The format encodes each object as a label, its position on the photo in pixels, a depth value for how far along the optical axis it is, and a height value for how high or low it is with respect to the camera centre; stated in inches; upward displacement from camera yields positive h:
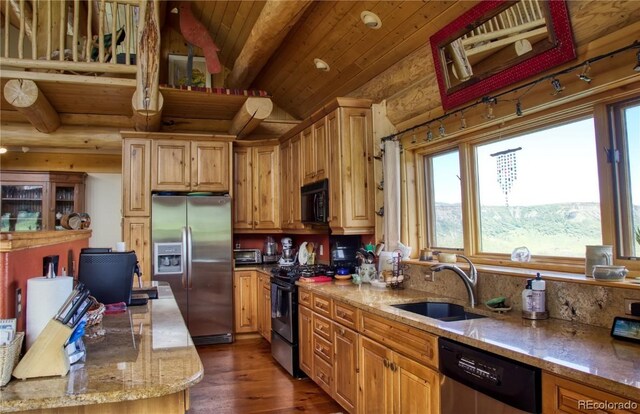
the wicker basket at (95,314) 74.2 -13.5
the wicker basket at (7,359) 49.2 -14.0
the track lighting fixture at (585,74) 80.2 +28.3
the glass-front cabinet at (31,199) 229.0 +20.3
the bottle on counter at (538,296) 83.0 -13.4
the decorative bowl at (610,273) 74.0 -8.3
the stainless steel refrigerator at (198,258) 200.4 -11.2
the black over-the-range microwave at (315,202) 159.3 +11.3
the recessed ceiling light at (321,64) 165.6 +63.5
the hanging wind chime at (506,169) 109.8 +14.7
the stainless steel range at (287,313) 154.6 -30.1
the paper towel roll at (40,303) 56.2 -8.6
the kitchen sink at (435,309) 105.5 -20.0
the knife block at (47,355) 51.5 -14.1
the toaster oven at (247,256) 221.5 -12.1
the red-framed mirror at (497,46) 85.0 +40.4
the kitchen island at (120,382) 46.7 -16.9
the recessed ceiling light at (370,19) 125.9 +61.1
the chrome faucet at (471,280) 100.1 -12.1
